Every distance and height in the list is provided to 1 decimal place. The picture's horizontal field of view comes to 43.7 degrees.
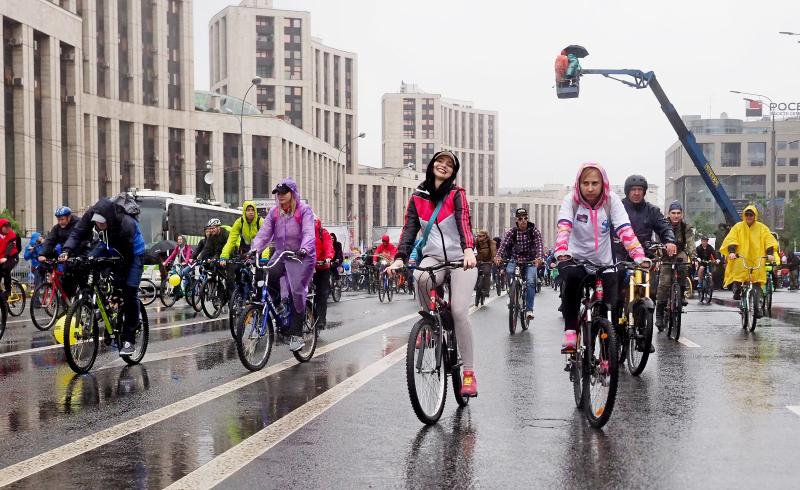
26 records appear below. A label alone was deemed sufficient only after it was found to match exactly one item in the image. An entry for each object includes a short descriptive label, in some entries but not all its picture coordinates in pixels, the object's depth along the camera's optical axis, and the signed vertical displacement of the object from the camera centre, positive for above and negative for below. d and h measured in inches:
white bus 1302.9 -6.7
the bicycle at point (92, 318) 346.0 -38.6
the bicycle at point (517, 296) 545.3 -48.0
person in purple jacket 379.6 -11.9
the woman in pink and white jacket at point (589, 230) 271.9 -5.4
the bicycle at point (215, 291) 703.7 -56.9
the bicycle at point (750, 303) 530.0 -49.8
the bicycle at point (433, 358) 242.4 -37.5
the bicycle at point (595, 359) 238.5 -37.0
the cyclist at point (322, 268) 457.1 -26.7
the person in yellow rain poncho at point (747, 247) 539.8 -19.7
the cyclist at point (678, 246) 490.3 -17.5
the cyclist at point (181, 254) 883.6 -38.7
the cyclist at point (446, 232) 266.4 -5.7
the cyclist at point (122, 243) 361.1 -11.7
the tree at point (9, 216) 1448.1 -7.0
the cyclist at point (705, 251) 1004.6 -41.6
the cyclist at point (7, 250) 618.2 -24.3
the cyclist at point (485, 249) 745.6 -28.6
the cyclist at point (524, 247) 578.2 -21.1
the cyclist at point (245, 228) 468.4 -8.6
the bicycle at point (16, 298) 734.5 -64.9
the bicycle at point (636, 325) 341.1 -40.1
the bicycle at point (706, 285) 940.6 -70.4
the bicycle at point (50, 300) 623.5 -56.9
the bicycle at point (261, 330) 352.5 -43.9
